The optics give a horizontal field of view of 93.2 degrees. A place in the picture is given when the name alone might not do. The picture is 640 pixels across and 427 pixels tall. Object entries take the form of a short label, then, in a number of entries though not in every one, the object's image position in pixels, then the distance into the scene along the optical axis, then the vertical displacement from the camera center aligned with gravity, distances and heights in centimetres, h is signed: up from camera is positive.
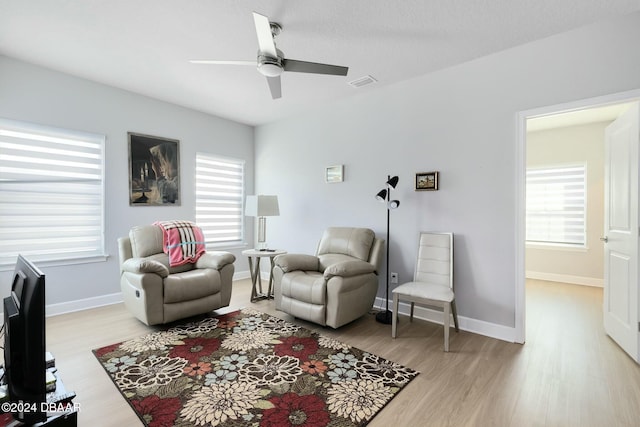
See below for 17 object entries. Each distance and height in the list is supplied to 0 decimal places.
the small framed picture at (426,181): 324 +35
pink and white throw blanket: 343 -36
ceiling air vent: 341 +152
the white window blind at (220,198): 475 +21
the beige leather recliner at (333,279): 286 -67
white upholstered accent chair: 264 -67
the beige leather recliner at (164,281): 281 -69
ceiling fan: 209 +108
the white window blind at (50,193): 310 +19
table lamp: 411 +7
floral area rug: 174 -116
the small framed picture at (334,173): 407 +53
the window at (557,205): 499 +15
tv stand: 96 -69
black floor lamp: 322 +10
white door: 239 -15
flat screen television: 84 -39
